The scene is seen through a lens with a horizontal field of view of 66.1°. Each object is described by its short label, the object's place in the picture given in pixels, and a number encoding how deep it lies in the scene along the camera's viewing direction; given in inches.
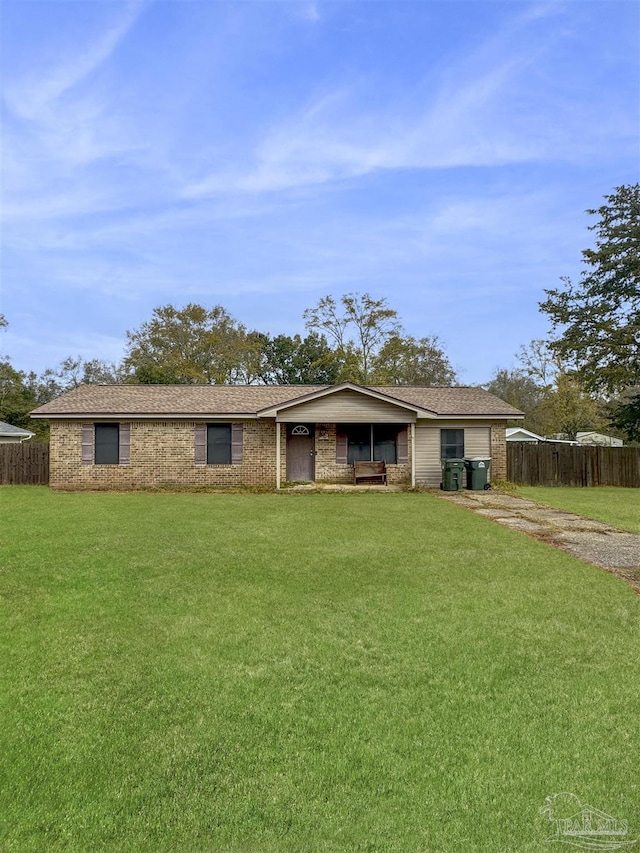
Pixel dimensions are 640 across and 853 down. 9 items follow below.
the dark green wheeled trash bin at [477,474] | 660.1
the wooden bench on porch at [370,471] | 677.9
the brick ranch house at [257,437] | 665.0
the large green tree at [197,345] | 1451.8
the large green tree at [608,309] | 864.9
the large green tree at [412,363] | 1387.8
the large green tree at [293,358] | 1515.7
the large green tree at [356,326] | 1370.6
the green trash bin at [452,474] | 659.4
